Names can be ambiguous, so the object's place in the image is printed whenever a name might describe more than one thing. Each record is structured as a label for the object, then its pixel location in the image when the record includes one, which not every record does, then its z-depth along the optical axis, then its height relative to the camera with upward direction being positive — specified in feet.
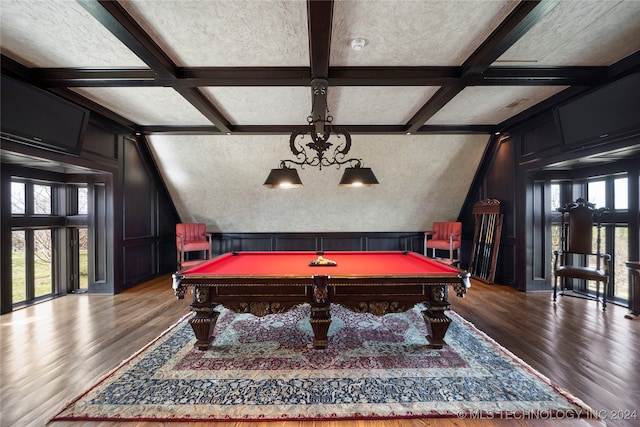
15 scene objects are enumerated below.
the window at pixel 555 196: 15.38 +0.78
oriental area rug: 5.79 -4.36
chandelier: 8.70 +1.28
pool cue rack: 16.24 -1.86
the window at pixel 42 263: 13.60 -2.60
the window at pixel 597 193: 13.58 +0.86
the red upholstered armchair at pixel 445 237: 18.15 -1.91
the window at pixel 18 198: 12.65 +0.74
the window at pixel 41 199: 13.64 +0.74
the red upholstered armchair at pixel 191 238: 17.87 -1.86
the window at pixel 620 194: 12.52 +0.73
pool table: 7.77 -2.44
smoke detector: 7.82 +5.00
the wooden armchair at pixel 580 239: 11.78 -1.44
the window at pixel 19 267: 12.66 -2.59
